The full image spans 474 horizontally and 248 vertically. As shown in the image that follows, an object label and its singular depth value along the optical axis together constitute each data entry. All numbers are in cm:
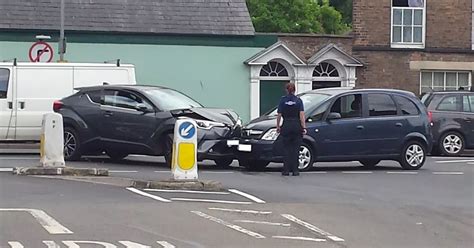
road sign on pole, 2614
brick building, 3092
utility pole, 2619
